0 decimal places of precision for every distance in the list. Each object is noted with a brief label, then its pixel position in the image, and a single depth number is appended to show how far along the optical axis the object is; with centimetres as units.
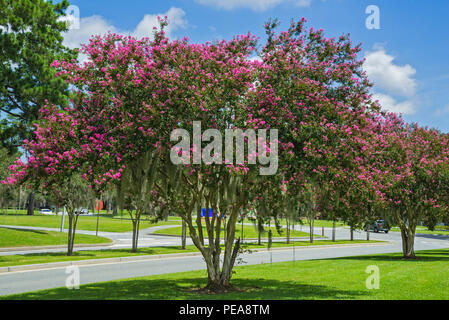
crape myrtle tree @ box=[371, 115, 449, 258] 2134
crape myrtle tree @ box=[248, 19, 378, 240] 1008
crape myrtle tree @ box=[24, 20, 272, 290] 968
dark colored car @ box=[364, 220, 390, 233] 6756
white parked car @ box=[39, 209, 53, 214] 9769
